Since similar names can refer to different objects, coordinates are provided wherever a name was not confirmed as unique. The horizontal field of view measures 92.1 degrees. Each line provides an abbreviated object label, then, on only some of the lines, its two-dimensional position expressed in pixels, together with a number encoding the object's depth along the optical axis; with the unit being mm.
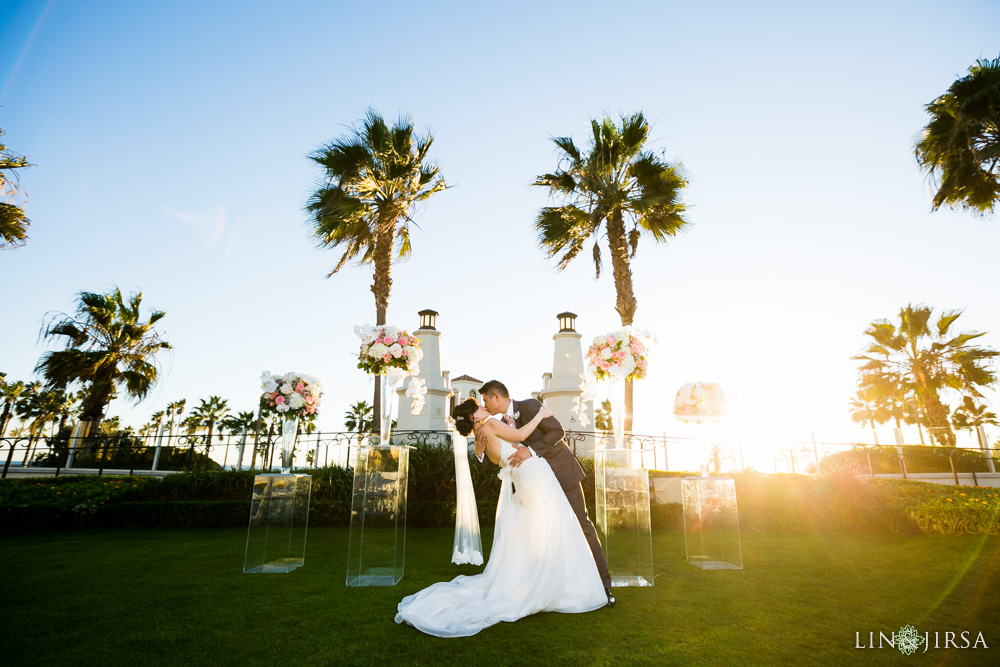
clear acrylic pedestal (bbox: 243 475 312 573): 6109
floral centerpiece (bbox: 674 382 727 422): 6992
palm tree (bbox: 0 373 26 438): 35188
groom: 5090
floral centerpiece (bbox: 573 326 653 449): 6852
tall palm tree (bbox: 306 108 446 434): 14266
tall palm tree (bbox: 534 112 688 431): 13734
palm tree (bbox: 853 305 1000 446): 19953
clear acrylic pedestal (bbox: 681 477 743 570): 6773
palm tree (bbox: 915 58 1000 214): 12023
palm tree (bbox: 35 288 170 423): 18609
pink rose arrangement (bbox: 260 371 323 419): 7195
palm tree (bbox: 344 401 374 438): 38750
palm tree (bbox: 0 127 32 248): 11625
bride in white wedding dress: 4039
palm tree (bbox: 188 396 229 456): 38969
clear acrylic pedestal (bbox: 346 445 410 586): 5371
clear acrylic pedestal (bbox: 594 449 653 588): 5531
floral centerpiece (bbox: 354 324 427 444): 7109
